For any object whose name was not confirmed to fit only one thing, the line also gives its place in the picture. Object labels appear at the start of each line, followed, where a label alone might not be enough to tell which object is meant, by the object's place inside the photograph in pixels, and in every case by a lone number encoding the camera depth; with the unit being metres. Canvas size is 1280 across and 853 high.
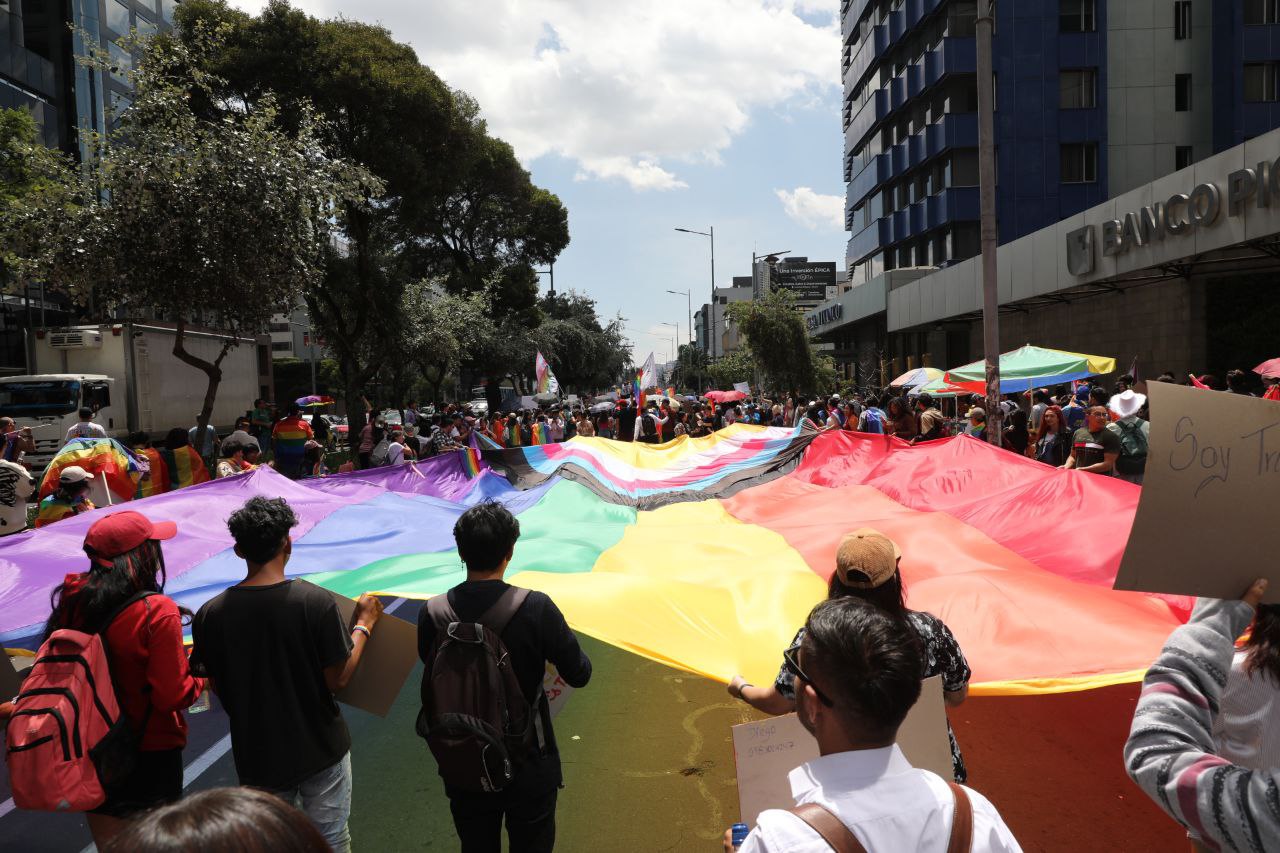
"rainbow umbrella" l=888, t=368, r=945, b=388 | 20.88
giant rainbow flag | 4.25
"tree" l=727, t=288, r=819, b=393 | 38.16
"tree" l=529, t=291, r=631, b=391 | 58.30
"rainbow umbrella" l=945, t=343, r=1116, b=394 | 15.47
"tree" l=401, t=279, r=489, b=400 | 33.06
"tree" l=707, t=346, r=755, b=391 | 51.91
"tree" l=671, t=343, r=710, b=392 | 91.19
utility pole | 11.63
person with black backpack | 2.85
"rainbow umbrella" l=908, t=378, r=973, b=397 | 19.25
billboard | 97.69
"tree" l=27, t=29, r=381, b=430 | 14.48
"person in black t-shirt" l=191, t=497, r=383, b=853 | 3.12
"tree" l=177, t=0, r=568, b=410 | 22.14
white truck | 22.20
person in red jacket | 3.17
